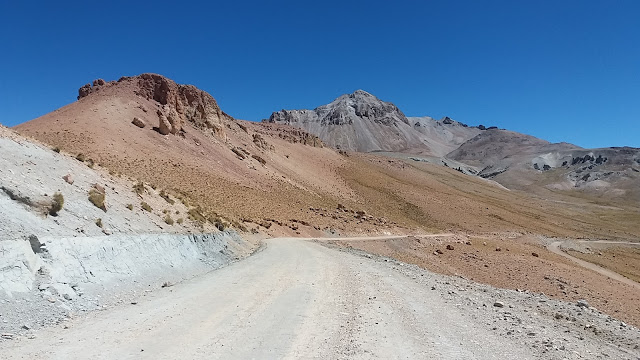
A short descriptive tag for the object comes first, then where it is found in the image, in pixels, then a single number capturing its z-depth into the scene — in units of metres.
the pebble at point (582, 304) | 13.52
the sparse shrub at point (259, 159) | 69.32
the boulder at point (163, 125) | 53.36
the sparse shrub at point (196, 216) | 21.61
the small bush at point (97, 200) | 14.03
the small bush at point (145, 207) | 17.38
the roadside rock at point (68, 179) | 14.34
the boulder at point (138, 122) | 50.83
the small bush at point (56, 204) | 11.53
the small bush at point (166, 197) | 21.34
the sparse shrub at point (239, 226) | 29.29
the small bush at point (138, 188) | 19.02
